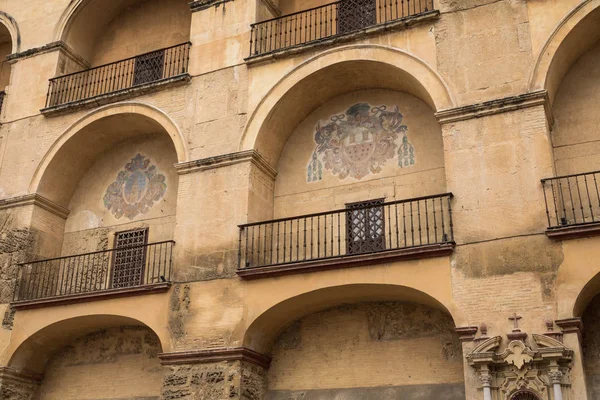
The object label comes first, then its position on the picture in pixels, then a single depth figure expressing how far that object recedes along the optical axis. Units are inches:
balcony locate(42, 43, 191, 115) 582.9
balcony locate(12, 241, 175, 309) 543.2
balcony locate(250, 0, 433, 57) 532.1
